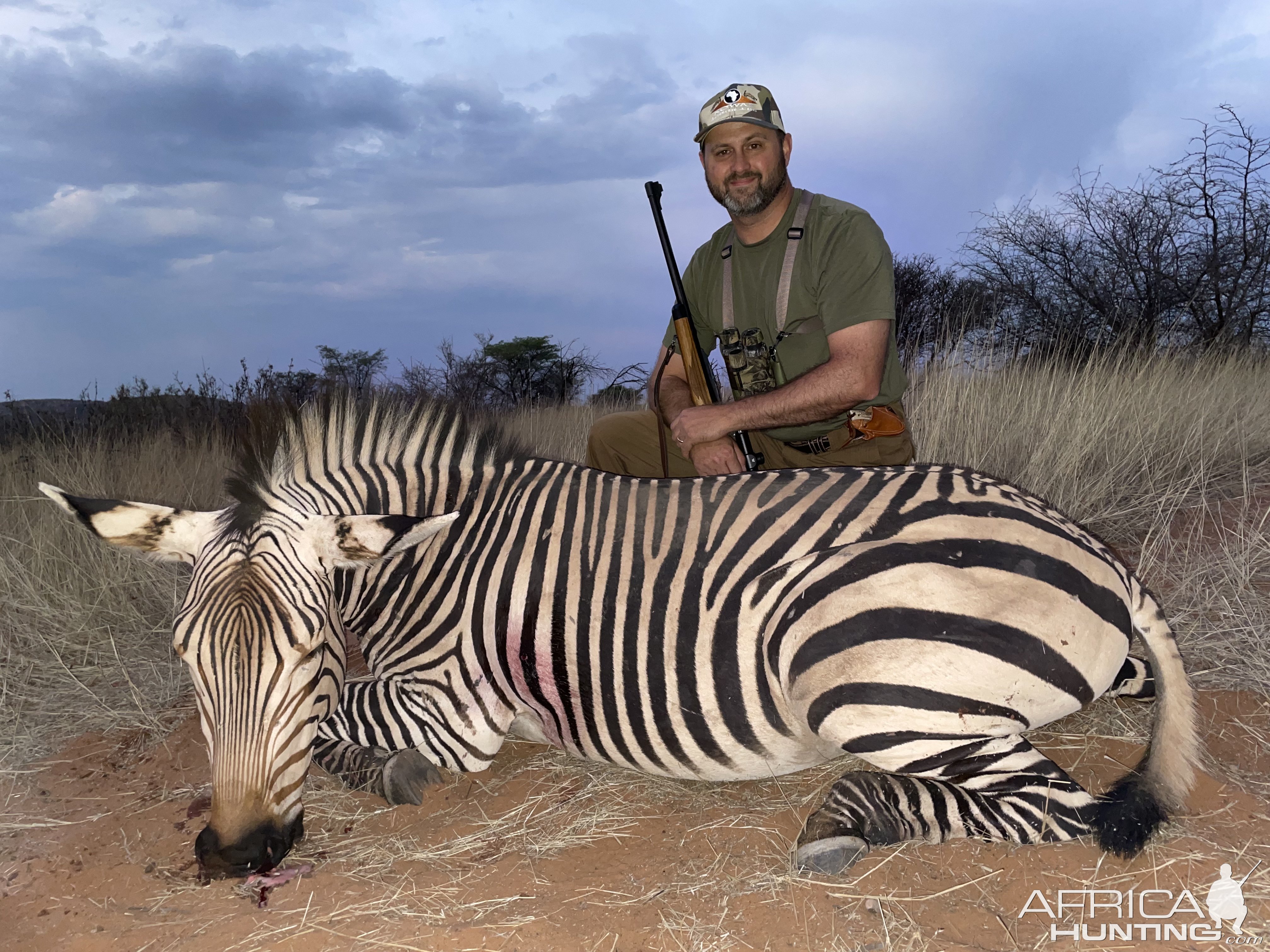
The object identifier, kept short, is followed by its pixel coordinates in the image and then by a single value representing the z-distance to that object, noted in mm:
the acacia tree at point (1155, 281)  13414
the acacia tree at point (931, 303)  13609
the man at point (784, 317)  3863
